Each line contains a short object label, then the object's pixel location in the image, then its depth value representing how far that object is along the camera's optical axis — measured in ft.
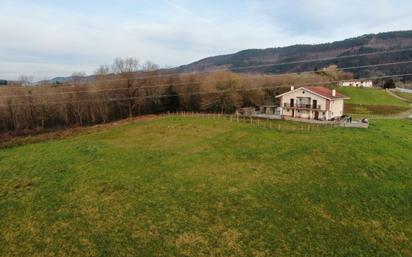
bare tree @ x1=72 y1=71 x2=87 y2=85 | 183.13
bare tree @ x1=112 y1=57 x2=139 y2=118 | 182.17
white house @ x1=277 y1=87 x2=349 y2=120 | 148.05
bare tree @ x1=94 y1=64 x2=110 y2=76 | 195.50
